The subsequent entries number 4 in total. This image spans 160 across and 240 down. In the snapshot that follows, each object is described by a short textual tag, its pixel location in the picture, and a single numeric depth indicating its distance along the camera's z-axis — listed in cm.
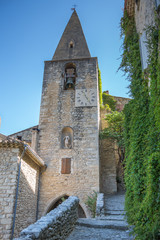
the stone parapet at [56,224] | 353
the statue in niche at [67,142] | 1201
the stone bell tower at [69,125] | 1109
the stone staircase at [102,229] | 510
